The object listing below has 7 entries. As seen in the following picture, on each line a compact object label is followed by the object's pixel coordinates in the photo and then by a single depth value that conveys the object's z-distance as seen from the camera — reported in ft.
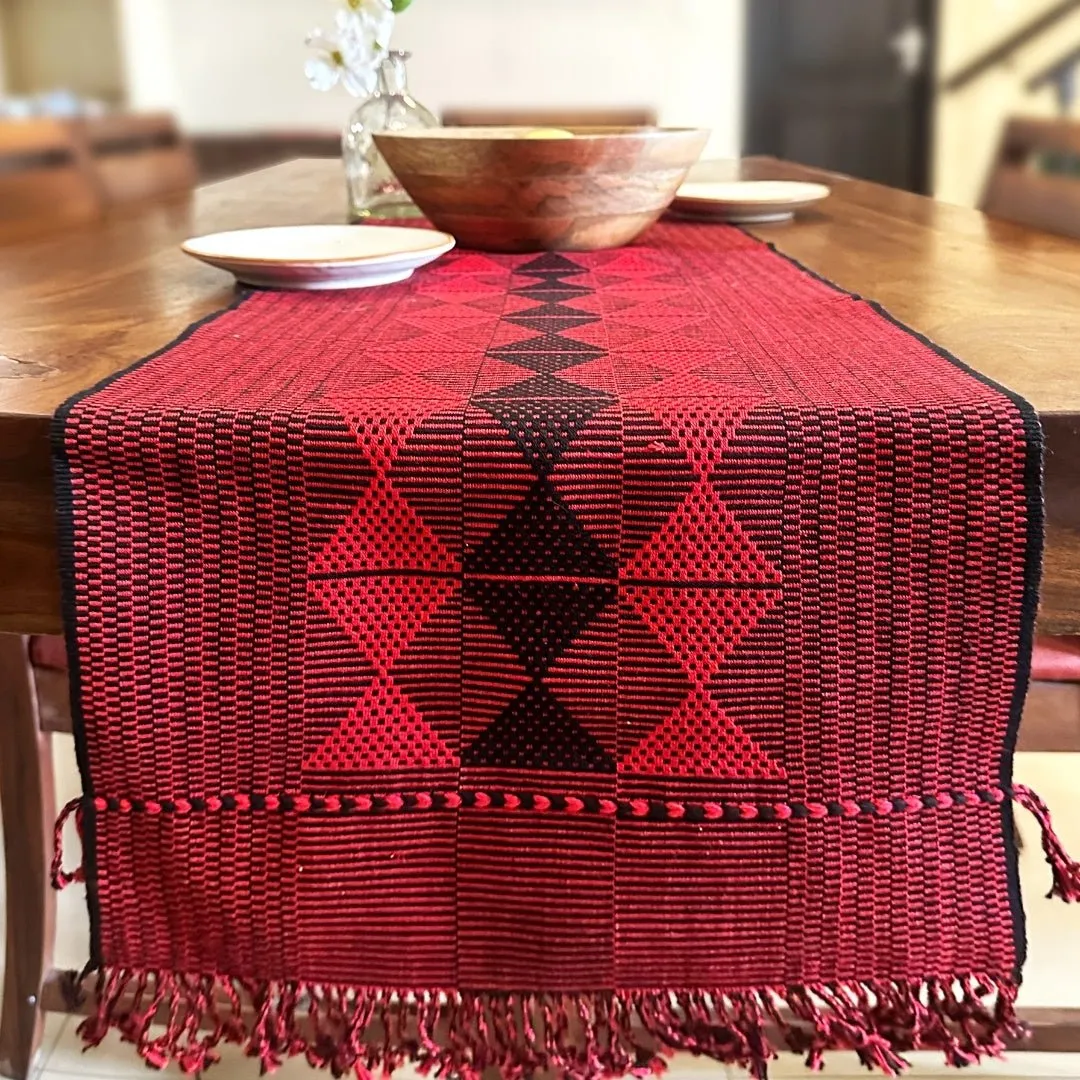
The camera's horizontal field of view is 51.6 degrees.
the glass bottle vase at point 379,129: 4.04
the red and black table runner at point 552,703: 1.74
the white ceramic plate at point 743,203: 3.93
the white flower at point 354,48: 3.75
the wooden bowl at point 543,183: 2.95
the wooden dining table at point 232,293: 1.87
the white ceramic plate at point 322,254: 2.63
